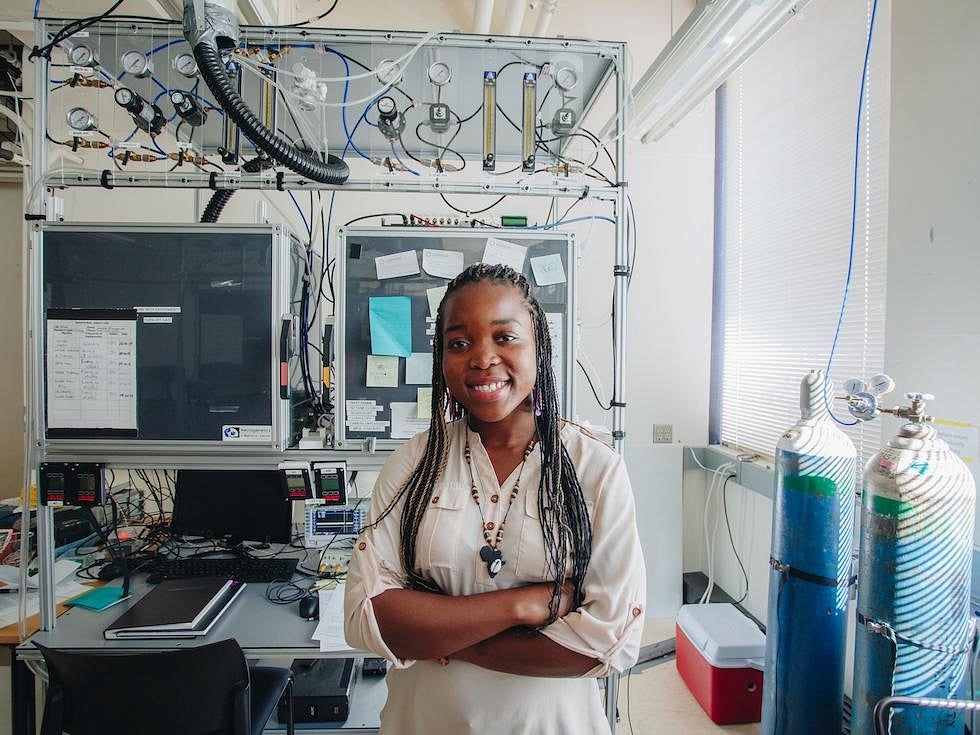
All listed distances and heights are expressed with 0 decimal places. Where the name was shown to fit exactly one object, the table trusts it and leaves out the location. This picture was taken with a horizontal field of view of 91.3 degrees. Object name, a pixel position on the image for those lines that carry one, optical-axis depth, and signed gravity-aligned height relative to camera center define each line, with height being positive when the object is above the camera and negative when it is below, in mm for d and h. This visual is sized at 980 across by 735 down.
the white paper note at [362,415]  1580 -207
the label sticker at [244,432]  1532 -261
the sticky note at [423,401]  1589 -158
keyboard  1770 -822
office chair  1165 -852
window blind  1894 +666
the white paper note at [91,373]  1488 -79
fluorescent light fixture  1495 +1102
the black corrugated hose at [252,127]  1188 +594
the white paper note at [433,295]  1587 +193
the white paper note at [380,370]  1578 -57
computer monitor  1977 -648
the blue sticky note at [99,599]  1599 -854
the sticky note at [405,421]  1591 -226
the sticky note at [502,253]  1583 +336
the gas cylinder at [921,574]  1145 -519
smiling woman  829 -384
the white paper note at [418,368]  1587 -49
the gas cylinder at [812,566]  1384 -608
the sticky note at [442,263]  1582 +300
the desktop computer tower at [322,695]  1577 -1138
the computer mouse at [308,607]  1547 -833
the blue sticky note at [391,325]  1571 +92
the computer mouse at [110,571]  1805 -846
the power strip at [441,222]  1680 +468
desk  1396 -866
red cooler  1909 -1258
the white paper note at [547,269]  1602 +288
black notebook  1411 -815
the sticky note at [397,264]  1574 +292
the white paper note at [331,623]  1418 -846
